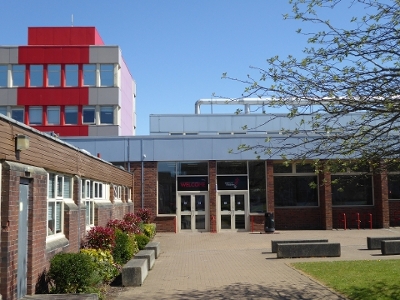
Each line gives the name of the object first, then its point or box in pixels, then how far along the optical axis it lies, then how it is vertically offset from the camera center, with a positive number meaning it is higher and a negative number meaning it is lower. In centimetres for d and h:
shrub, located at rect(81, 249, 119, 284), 1173 -144
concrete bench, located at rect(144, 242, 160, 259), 1730 -154
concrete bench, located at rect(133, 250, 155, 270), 1422 -150
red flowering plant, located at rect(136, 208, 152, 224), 2760 -79
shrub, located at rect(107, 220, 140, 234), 1803 -88
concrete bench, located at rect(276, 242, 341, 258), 1658 -162
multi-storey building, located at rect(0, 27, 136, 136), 4422 +927
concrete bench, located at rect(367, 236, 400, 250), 1858 -159
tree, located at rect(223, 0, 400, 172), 901 +168
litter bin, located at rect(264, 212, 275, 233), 2783 -130
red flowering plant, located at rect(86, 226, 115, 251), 1434 -101
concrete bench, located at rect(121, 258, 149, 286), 1184 -165
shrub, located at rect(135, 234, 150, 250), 1892 -145
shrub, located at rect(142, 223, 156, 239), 2355 -135
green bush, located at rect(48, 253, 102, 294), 981 -133
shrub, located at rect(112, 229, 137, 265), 1485 -137
